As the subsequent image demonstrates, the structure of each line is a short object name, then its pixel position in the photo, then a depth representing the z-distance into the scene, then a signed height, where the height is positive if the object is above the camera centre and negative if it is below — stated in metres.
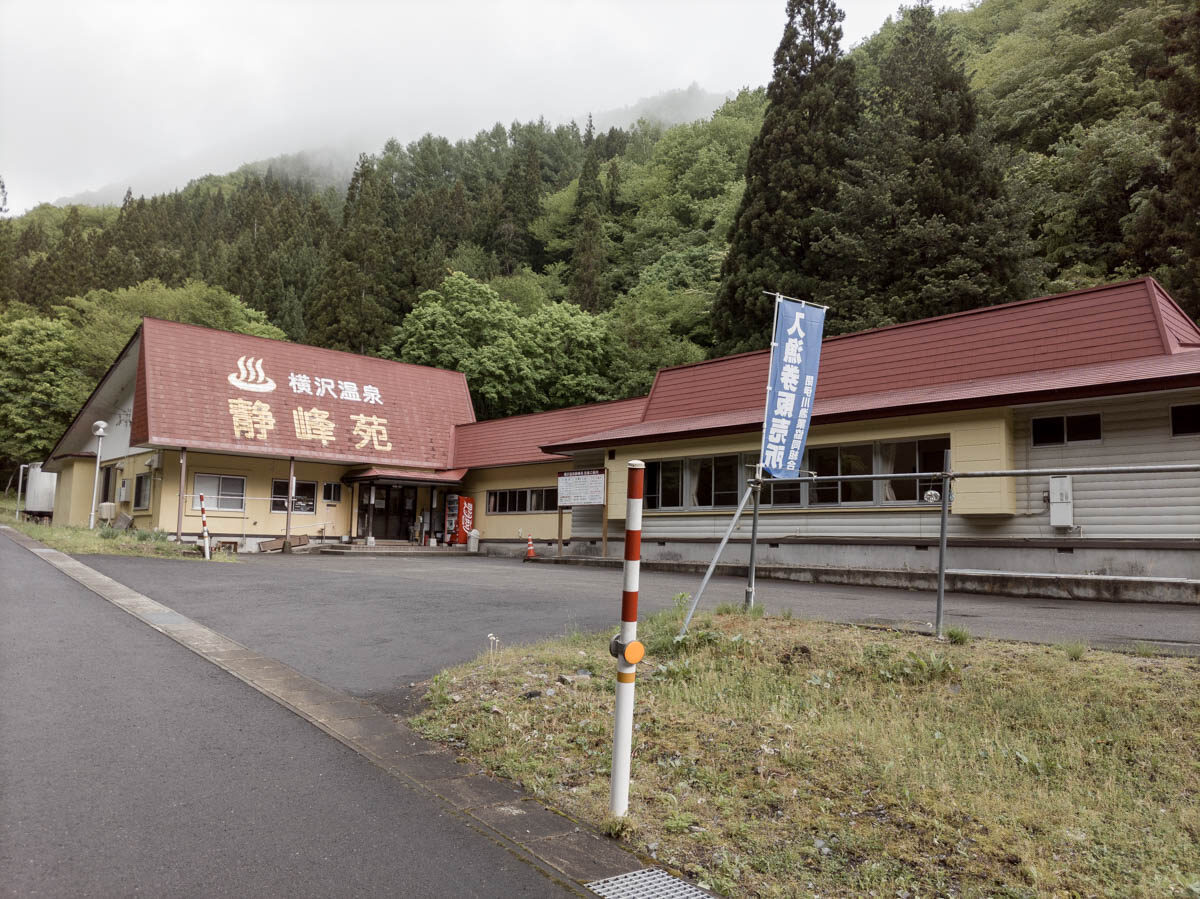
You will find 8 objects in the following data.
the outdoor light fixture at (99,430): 24.23 +1.74
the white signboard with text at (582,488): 22.86 +0.47
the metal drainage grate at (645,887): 3.24 -1.54
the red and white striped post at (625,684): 3.89 -0.86
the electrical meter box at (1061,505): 14.12 +0.27
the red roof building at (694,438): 14.31 +1.73
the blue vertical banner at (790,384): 10.87 +1.79
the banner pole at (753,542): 8.52 -0.33
